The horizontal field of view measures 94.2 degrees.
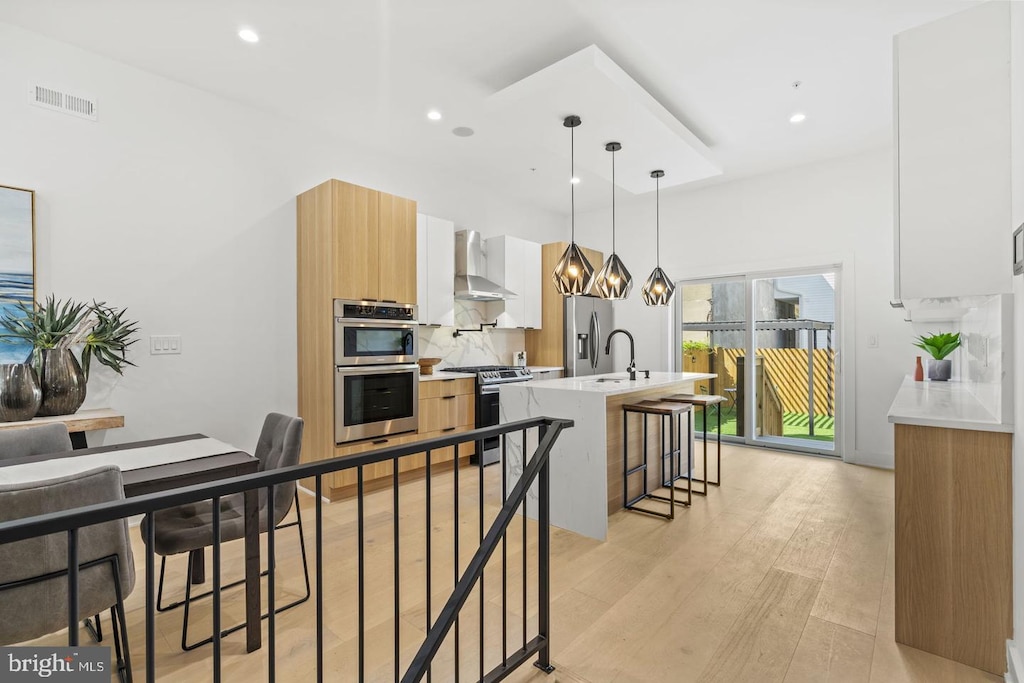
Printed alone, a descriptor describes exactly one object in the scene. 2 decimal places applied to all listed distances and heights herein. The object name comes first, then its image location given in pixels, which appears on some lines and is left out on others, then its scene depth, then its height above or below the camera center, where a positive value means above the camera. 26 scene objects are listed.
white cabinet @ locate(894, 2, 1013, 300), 1.82 +0.74
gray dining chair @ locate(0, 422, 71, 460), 1.98 -0.39
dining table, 1.62 -0.44
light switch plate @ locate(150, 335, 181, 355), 3.14 +0.02
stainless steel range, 4.58 -0.49
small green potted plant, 3.50 -0.06
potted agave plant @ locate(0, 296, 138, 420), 2.56 +0.04
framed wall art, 2.62 +0.53
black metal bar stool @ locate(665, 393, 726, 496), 3.50 -0.42
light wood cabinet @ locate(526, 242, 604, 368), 5.62 +0.27
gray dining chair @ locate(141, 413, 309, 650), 1.85 -0.72
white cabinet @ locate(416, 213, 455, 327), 4.40 +0.72
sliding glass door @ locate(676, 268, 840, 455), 4.84 -0.08
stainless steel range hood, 4.81 +0.74
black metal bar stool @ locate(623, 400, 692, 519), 3.12 -0.74
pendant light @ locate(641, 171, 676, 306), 4.06 +0.48
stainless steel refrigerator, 5.54 +0.10
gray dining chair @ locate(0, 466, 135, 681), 1.23 -0.60
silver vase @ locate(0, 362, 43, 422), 2.37 -0.22
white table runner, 1.60 -0.43
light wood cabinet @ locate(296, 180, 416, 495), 3.54 +0.61
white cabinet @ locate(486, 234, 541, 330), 5.21 +0.78
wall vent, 2.75 +1.47
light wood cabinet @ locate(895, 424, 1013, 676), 1.69 -0.75
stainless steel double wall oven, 3.54 -0.19
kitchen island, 2.86 -0.64
